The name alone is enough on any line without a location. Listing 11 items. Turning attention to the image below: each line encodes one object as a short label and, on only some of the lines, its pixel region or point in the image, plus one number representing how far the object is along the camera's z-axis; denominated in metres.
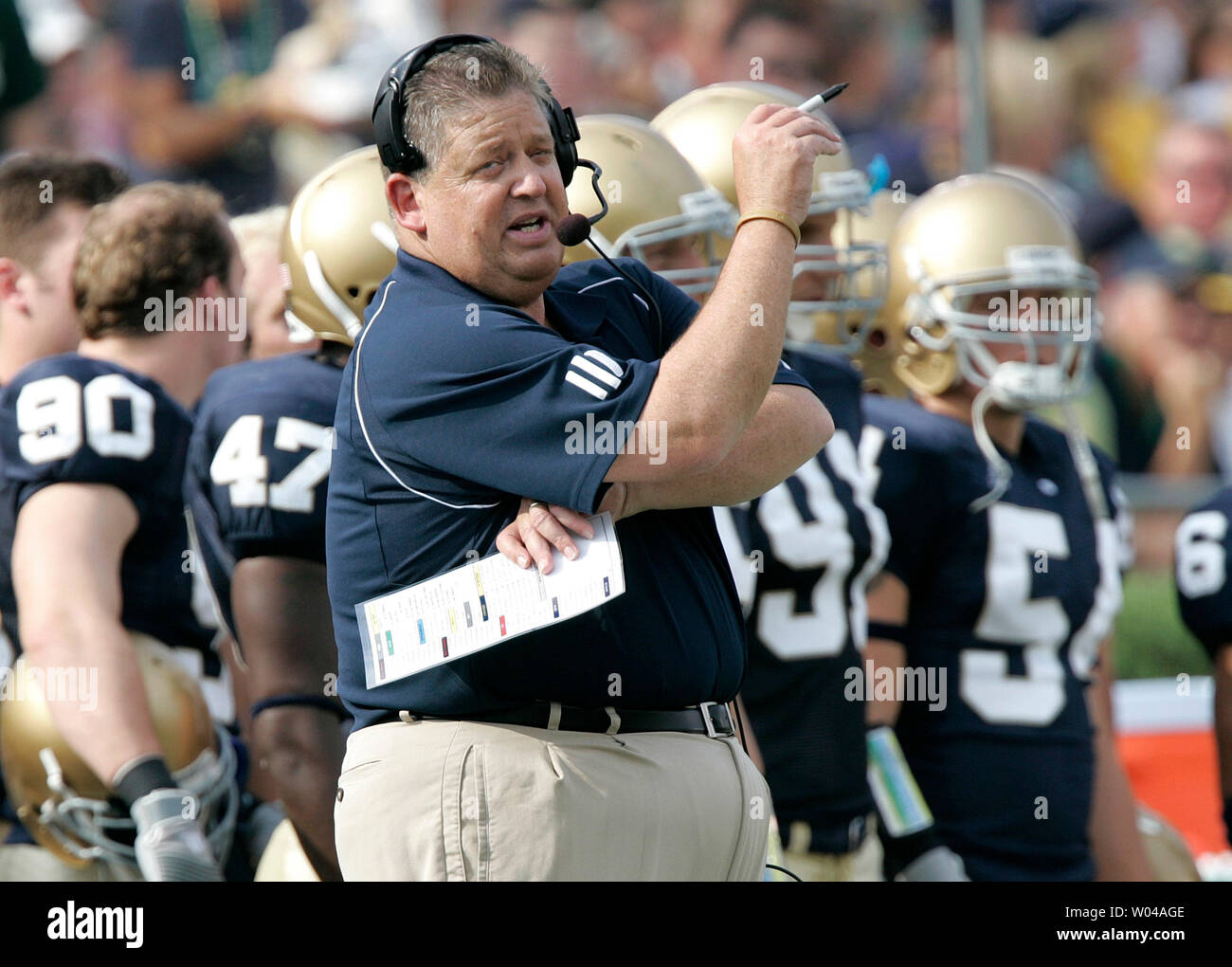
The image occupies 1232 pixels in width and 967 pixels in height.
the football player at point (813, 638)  6.91
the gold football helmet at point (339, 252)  6.52
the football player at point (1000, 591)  7.53
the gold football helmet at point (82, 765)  6.22
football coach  3.89
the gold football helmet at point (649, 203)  6.74
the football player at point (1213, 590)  7.96
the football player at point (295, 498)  6.05
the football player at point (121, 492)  6.11
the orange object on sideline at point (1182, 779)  9.70
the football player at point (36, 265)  7.22
